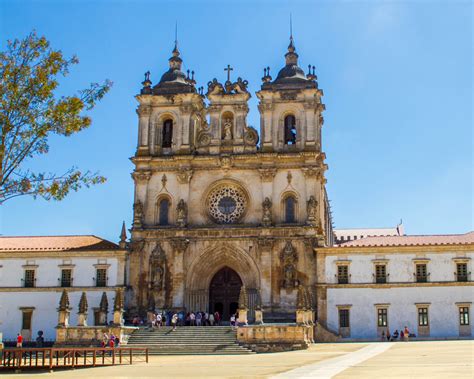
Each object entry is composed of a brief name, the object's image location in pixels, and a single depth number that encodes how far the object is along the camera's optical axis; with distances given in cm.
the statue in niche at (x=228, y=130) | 5528
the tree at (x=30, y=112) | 2430
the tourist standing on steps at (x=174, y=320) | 4729
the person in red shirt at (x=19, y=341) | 4519
